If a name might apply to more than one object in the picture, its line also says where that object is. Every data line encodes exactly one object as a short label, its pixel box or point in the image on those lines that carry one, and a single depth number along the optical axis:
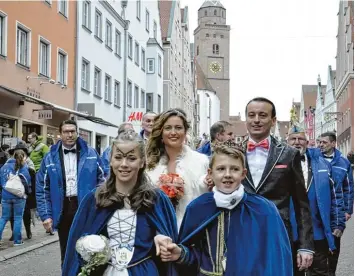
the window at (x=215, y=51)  127.94
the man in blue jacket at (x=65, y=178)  7.23
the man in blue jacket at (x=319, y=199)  6.88
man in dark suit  4.74
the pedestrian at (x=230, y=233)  3.86
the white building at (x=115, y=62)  28.08
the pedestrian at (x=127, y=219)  4.03
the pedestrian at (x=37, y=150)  13.91
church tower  126.94
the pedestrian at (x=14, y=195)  11.82
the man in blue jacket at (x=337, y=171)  7.69
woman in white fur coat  5.31
